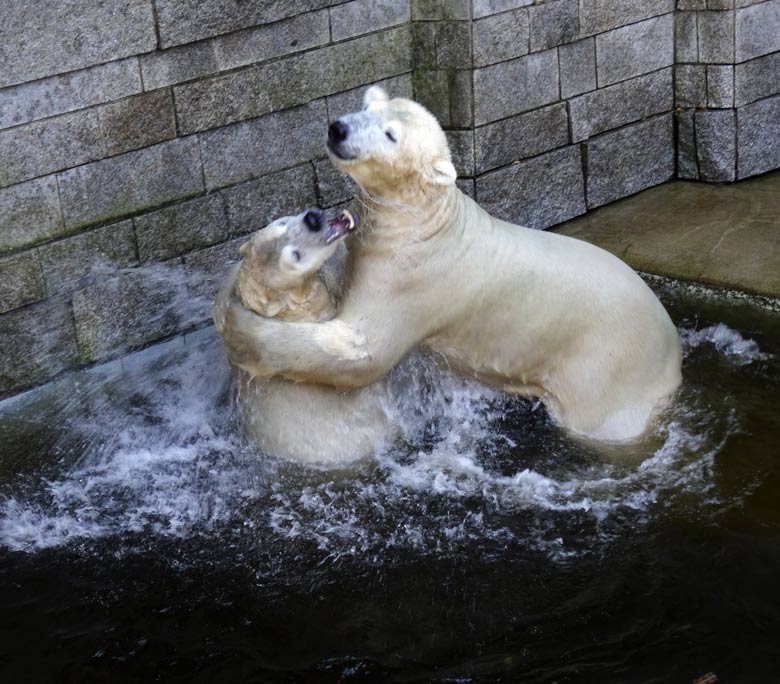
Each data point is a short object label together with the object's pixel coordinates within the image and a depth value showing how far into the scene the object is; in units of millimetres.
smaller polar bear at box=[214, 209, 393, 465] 10430
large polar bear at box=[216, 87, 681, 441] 10578
